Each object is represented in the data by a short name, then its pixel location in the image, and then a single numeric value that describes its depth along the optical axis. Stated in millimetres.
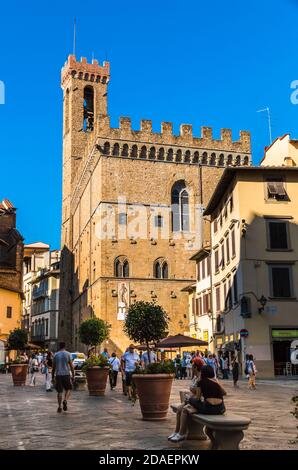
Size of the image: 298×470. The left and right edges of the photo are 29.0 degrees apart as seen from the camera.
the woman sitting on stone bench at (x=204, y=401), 7155
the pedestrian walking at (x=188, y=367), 31759
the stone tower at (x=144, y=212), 43656
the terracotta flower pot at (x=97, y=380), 17375
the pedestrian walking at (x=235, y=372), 22609
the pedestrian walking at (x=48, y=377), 20438
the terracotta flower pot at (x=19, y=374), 24547
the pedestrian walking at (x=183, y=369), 31766
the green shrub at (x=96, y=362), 17312
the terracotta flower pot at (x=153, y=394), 10305
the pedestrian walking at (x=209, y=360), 20816
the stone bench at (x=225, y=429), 6379
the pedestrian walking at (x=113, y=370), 21203
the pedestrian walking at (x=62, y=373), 12234
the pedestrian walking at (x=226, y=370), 29391
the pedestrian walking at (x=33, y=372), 24306
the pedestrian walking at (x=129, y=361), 15819
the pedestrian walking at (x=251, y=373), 21016
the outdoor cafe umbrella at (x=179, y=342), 28927
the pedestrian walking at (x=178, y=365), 31734
